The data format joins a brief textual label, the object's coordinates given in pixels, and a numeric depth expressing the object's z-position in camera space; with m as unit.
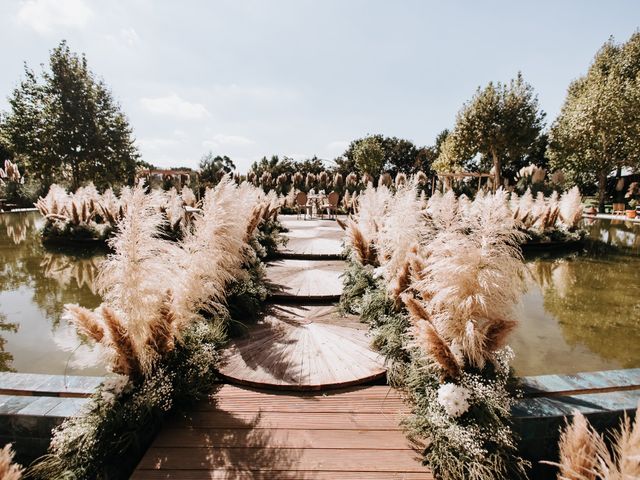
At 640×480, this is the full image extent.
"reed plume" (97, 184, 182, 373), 2.38
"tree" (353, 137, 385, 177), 31.02
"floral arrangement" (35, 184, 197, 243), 9.90
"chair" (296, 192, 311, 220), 14.85
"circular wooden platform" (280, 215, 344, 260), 7.53
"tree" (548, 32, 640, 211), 17.59
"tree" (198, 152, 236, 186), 19.67
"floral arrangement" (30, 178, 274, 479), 2.22
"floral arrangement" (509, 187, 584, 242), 10.98
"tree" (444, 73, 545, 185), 22.00
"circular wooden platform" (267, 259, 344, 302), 5.15
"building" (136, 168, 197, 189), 19.73
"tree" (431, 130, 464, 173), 24.77
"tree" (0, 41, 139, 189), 19.05
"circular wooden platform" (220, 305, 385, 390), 3.09
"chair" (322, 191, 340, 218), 14.72
